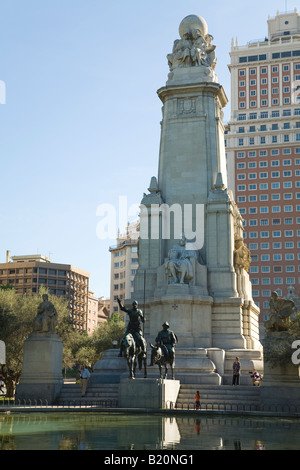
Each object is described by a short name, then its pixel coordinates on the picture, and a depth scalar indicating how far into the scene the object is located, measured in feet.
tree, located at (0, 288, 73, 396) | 134.31
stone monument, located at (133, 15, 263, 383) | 107.65
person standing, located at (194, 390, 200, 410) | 80.69
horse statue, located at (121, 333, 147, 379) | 78.02
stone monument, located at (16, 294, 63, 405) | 92.32
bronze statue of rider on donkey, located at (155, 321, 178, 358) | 84.69
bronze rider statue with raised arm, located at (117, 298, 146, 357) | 80.43
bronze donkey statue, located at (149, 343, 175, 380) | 80.96
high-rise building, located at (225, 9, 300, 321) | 363.97
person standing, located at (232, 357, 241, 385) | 96.99
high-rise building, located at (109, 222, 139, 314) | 433.48
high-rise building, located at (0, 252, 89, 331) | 424.46
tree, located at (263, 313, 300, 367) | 84.23
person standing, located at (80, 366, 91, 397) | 92.02
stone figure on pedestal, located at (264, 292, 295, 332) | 87.76
